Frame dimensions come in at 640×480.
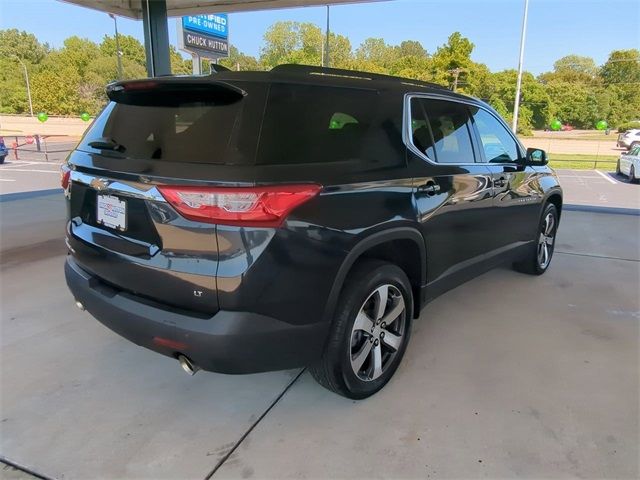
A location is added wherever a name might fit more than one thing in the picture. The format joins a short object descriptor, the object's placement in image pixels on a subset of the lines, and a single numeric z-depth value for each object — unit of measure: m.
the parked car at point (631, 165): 14.76
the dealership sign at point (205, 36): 16.53
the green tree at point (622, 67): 68.75
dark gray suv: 1.95
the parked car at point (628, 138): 29.10
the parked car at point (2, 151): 15.51
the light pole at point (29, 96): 46.59
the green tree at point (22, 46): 62.75
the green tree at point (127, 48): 74.66
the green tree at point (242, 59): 79.18
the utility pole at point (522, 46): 25.40
